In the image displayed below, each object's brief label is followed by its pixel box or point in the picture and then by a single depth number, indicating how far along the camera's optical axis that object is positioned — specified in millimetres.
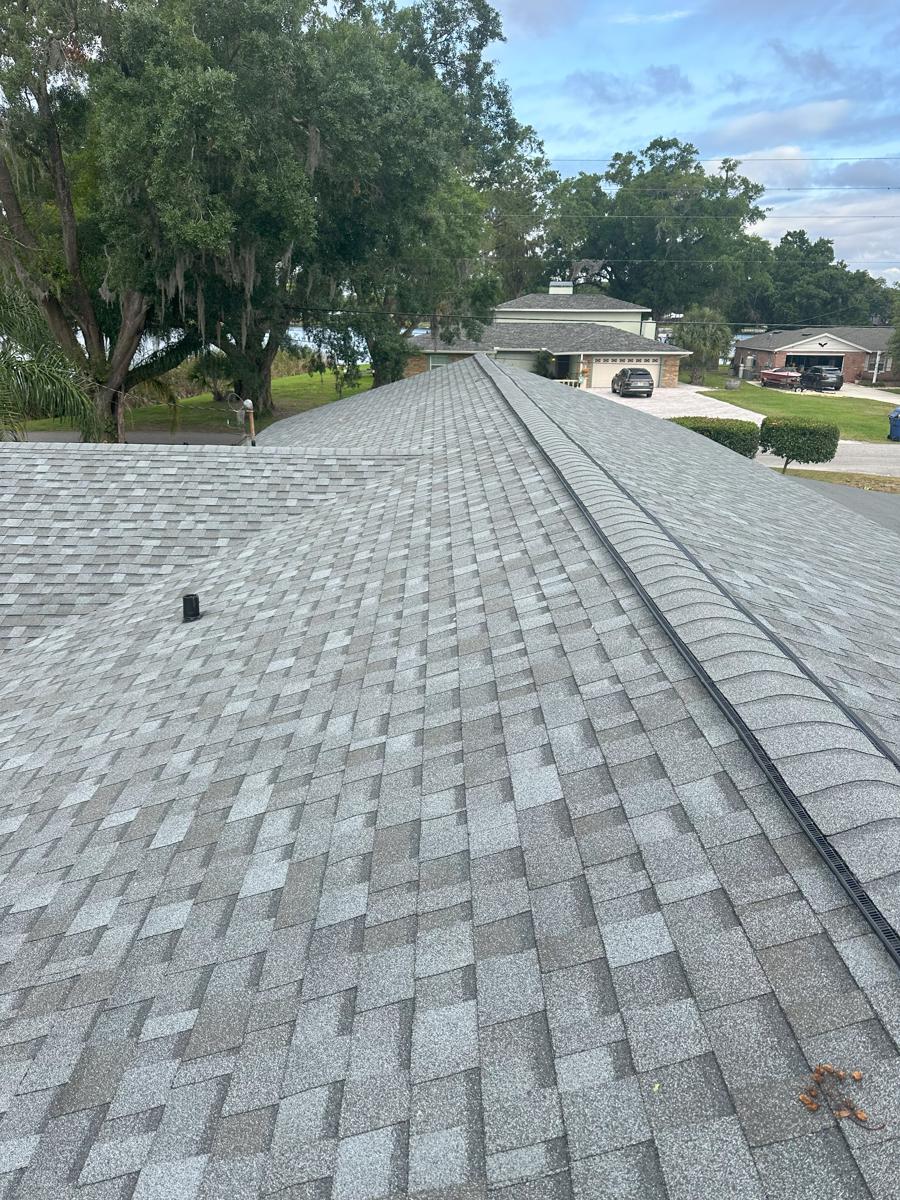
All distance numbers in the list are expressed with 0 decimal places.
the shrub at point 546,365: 51688
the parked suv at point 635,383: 48062
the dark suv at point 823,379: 57125
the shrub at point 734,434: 27641
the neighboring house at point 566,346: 50594
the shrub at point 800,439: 28094
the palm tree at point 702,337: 60750
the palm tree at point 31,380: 14805
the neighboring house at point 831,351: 62594
